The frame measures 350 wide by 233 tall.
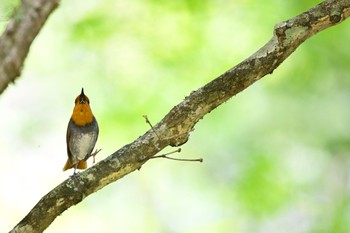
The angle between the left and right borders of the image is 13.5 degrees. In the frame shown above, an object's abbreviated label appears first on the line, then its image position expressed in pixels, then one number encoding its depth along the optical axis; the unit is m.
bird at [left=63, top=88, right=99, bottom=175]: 11.16
